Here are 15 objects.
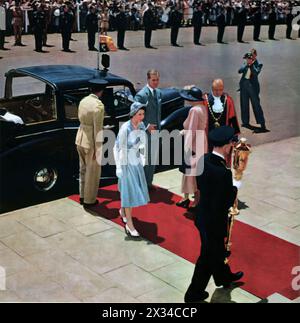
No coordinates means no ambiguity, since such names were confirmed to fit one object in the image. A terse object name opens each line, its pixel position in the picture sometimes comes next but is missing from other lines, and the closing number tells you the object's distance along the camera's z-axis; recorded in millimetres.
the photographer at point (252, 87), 11625
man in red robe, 7422
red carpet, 5652
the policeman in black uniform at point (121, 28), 22641
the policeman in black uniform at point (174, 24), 24594
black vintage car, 7387
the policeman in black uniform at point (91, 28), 21781
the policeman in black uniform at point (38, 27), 20031
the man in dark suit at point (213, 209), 4875
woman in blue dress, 6457
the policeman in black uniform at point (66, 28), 20875
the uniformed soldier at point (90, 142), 7035
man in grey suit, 7660
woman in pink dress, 6918
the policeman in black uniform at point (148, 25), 23216
